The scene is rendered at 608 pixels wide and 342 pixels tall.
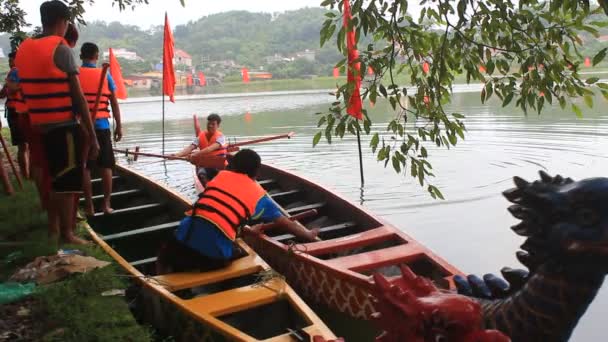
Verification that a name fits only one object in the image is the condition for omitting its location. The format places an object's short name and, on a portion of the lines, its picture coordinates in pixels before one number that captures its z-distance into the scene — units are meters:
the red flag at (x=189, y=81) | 47.64
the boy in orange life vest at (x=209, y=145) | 7.58
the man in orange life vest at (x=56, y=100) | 3.56
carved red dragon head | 1.56
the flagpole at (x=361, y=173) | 8.85
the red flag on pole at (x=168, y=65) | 11.84
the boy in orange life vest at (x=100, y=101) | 4.86
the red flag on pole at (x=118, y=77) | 12.63
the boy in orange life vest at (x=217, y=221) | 3.65
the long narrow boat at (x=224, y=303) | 3.02
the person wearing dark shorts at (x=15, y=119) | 5.98
